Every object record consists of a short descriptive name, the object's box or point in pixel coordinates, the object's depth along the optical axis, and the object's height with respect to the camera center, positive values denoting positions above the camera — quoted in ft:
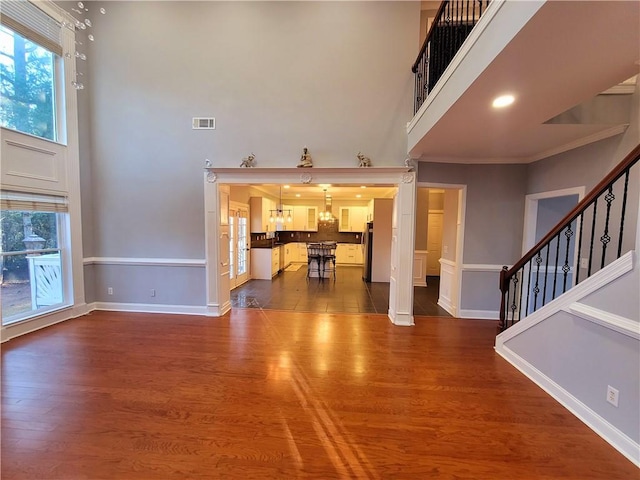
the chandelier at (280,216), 26.99 +0.98
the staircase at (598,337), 5.90 -2.95
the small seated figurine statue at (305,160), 13.53 +3.34
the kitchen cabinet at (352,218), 32.91 +0.94
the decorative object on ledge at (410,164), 13.30 +3.20
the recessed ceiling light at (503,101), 7.46 +3.69
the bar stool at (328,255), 25.61 -2.94
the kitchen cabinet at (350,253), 32.63 -3.41
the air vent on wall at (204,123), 14.14 +5.34
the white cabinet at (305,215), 33.24 +1.20
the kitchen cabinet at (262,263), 24.38 -3.63
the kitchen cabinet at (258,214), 24.58 +0.91
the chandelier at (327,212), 28.95 +1.44
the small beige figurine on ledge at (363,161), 13.48 +3.30
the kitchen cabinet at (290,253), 30.40 -3.47
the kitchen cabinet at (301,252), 33.50 -3.48
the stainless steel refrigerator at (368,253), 24.32 -2.58
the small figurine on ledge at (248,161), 13.85 +3.27
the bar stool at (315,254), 25.53 -2.89
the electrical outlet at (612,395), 6.17 -3.91
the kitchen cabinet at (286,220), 30.71 +0.49
